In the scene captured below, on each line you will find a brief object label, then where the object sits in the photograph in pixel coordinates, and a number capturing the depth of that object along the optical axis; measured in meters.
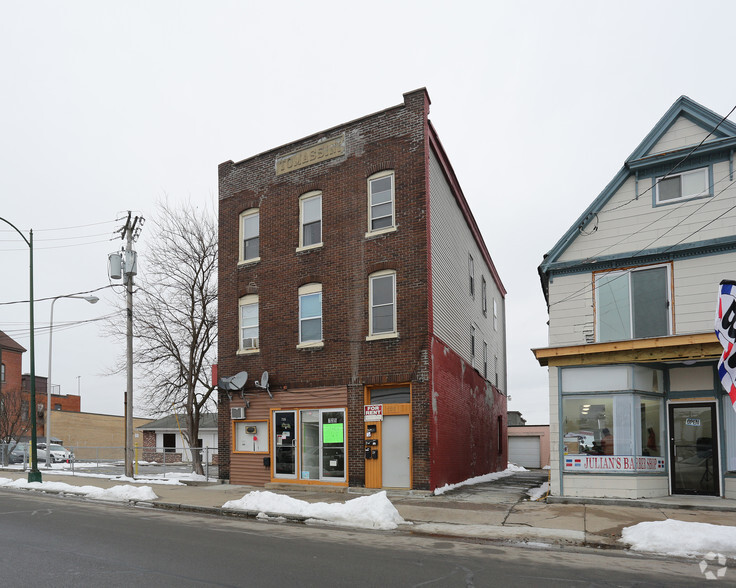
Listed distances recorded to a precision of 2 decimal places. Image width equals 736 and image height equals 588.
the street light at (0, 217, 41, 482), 22.12
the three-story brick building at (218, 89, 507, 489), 17.80
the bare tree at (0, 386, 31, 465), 36.53
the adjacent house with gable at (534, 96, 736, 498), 14.76
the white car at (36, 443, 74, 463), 42.66
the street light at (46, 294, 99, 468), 29.23
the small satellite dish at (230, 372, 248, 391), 20.64
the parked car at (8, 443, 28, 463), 40.45
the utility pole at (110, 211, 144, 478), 21.47
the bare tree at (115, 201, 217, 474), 26.39
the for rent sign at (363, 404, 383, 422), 17.91
